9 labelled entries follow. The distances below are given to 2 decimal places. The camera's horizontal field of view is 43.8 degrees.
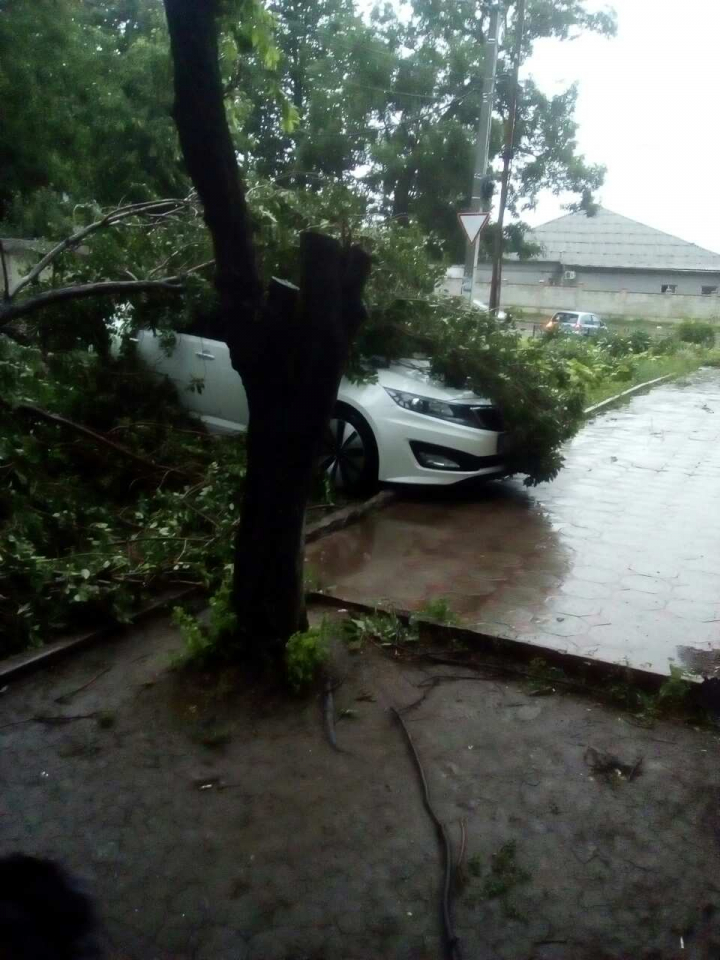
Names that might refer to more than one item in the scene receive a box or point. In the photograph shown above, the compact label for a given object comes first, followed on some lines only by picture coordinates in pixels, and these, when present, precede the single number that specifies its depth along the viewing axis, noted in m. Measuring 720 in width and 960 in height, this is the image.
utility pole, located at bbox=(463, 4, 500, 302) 14.10
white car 7.45
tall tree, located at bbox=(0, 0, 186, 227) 12.45
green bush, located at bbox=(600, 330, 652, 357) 24.61
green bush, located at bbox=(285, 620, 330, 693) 4.31
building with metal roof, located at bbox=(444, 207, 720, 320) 42.41
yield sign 12.96
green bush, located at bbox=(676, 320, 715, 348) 29.65
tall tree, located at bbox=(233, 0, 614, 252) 20.84
